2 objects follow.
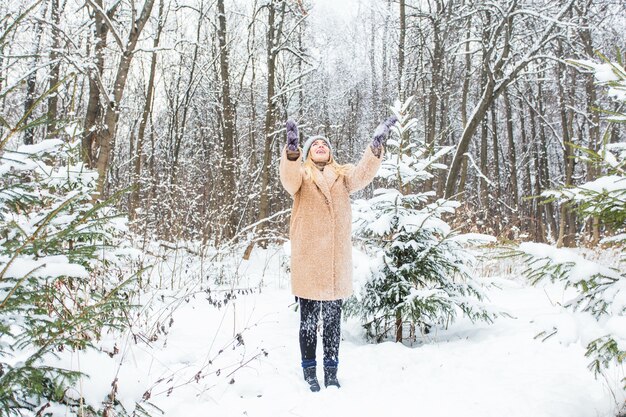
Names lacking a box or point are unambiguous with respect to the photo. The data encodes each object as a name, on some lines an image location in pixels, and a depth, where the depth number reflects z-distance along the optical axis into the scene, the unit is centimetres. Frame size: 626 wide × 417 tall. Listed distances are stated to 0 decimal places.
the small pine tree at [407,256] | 366
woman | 291
